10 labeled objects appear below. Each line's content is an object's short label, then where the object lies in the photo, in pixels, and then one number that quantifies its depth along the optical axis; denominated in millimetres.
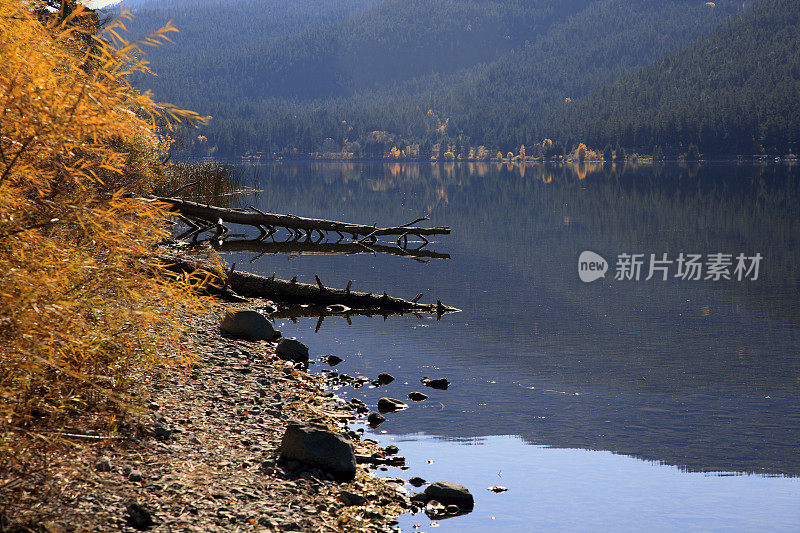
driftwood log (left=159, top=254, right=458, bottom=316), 25719
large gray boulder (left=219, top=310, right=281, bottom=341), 19516
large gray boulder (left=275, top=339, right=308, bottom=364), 18406
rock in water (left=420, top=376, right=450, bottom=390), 17594
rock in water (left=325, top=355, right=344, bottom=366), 19153
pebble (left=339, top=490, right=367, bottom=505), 10547
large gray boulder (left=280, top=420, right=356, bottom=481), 11211
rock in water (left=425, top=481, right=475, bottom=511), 11422
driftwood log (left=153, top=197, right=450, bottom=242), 38219
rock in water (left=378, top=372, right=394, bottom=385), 17734
